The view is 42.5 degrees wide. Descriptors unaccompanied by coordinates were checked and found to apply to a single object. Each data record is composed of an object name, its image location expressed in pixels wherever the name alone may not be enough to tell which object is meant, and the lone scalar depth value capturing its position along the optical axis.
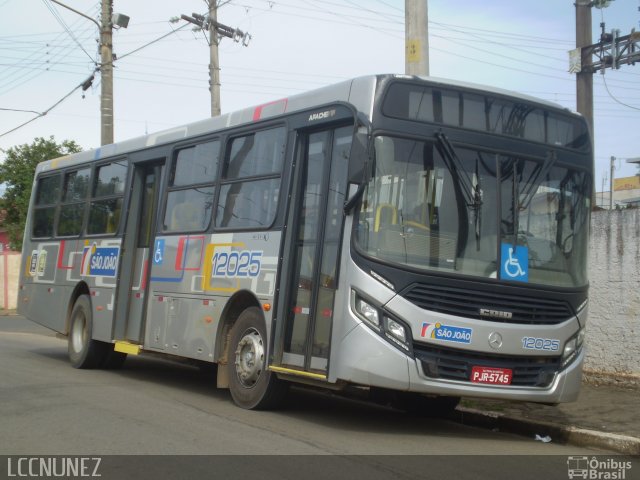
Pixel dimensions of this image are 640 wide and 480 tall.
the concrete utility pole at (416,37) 12.00
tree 41.41
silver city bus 7.66
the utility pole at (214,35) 21.94
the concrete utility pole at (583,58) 15.94
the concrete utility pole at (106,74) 20.95
